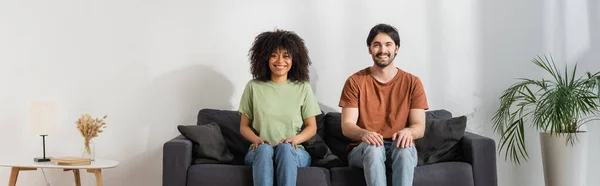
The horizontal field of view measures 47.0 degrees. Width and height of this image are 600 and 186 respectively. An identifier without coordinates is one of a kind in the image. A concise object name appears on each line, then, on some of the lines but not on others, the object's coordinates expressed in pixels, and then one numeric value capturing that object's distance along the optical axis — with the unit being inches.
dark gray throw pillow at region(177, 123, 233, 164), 137.9
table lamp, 146.0
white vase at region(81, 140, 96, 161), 150.6
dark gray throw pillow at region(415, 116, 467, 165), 139.6
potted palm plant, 151.3
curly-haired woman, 143.9
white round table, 139.4
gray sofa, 130.7
